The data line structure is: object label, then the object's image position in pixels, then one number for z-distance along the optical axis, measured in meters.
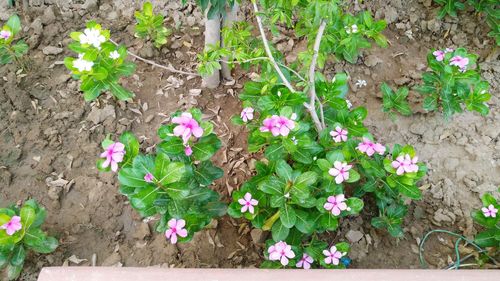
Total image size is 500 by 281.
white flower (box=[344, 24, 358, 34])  2.08
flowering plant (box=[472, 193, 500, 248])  1.84
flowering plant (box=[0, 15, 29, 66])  2.20
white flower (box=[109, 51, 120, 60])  1.79
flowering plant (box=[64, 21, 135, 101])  1.69
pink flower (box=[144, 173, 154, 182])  1.48
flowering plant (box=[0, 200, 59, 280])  1.72
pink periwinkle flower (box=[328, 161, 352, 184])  1.66
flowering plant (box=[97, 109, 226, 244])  1.47
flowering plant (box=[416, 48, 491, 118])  2.11
